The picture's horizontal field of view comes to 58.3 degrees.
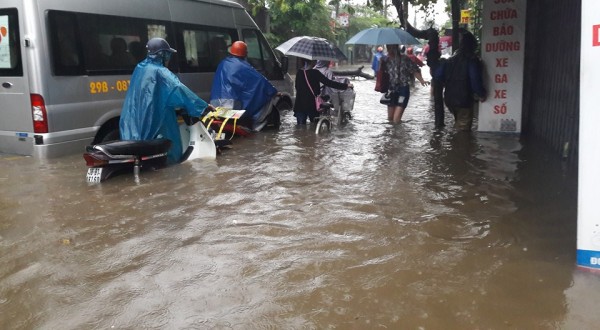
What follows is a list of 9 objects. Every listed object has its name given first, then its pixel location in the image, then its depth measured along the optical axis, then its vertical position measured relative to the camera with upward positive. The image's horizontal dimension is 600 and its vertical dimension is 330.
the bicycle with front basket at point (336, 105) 9.79 -0.52
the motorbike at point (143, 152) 5.91 -0.82
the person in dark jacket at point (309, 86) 9.27 -0.16
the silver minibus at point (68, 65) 6.35 +0.26
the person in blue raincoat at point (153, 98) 6.30 -0.18
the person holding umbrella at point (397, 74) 9.84 +0.00
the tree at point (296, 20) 24.58 +2.82
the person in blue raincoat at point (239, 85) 8.56 -0.08
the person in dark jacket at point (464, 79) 8.52 -0.10
